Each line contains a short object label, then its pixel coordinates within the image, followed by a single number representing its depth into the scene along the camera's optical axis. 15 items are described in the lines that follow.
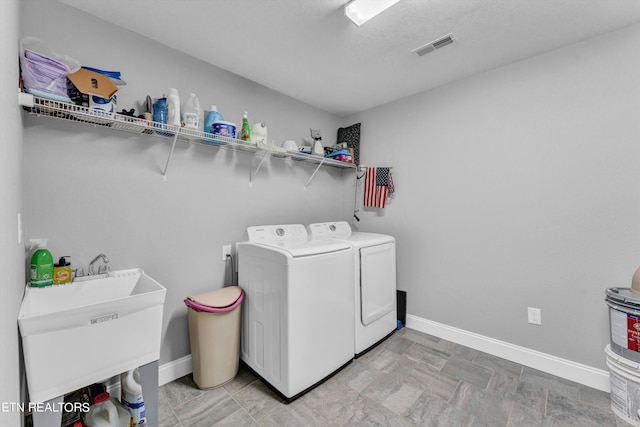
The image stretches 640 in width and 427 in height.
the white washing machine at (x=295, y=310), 1.72
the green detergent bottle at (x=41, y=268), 1.37
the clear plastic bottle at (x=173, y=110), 1.79
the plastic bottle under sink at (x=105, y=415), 1.32
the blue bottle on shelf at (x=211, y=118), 2.03
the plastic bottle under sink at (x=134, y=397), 1.37
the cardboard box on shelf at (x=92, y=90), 1.44
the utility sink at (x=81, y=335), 1.07
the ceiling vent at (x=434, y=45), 1.88
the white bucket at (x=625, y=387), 1.34
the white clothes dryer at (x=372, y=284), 2.24
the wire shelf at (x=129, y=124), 1.35
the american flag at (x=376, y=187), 2.92
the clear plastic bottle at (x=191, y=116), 1.83
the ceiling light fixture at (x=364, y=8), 1.51
